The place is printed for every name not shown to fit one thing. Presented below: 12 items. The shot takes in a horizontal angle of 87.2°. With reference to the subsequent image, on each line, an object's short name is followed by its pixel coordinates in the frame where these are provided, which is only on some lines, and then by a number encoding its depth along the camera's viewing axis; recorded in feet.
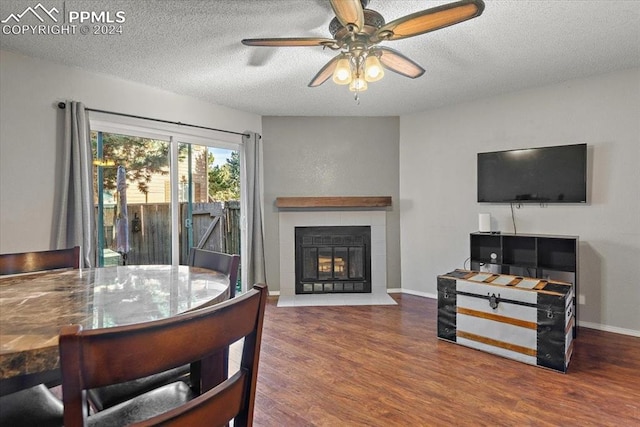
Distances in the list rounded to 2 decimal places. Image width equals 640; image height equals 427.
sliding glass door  10.03
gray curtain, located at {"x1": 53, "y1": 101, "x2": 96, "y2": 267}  8.48
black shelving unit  10.00
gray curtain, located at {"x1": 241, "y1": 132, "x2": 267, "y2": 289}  13.21
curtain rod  8.64
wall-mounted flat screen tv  10.08
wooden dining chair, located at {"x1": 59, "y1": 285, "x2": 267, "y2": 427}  1.66
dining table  2.18
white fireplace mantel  14.03
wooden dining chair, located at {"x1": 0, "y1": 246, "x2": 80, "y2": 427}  3.00
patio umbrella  10.30
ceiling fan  4.94
